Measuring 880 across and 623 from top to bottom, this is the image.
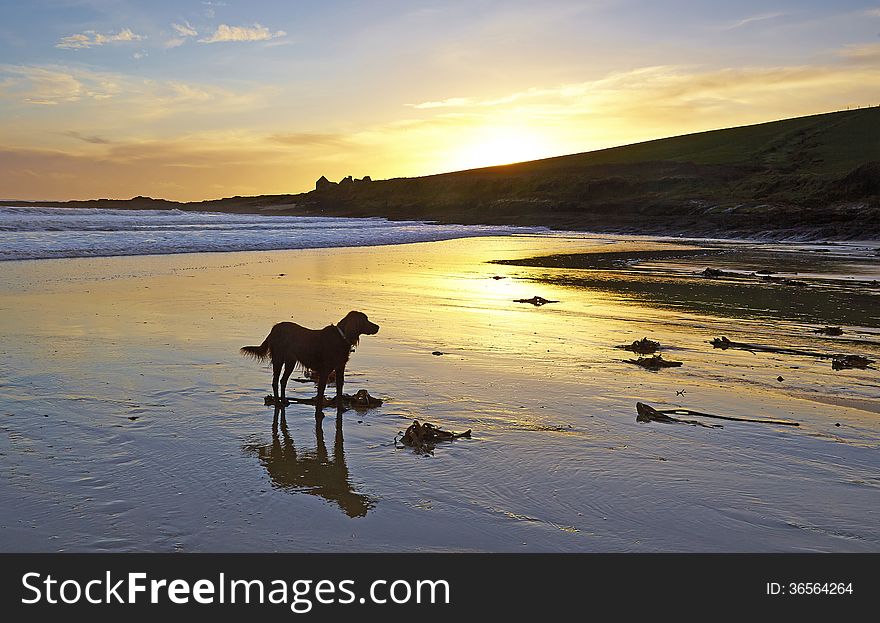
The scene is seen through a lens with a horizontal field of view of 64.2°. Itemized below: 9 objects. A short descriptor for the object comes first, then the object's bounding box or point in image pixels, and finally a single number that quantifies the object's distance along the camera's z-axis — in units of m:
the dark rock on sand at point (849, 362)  9.34
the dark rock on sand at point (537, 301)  15.20
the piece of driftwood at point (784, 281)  19.28
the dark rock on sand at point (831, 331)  11.88
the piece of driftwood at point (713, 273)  21.52
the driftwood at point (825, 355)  9.38
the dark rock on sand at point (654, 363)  9.33
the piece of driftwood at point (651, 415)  7.02
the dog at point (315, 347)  7.65
